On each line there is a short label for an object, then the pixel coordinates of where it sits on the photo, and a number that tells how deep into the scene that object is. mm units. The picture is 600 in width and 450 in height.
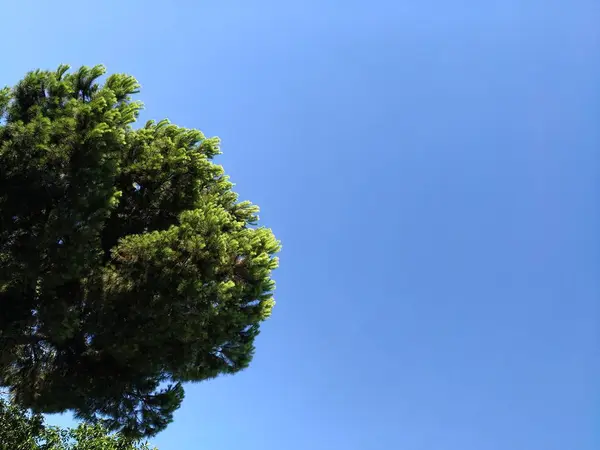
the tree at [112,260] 9062
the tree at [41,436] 13086
